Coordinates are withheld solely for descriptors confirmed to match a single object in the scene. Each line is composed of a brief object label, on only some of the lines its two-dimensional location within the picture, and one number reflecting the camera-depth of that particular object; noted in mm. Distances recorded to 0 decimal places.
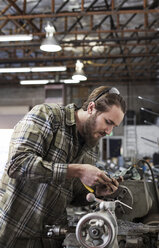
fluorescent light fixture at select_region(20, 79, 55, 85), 7914
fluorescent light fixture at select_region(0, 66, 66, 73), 6629
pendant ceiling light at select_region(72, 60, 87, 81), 6638
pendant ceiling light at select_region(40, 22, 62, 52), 4766
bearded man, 1114
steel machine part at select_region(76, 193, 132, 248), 838
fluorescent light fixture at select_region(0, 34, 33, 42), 5089
